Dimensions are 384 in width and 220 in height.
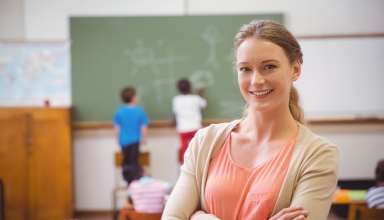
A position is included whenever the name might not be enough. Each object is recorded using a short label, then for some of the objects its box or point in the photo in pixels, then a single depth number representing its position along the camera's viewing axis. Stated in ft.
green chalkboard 16.99
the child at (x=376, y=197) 10.75
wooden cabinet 15.83
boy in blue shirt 15.96
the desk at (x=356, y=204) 9.15
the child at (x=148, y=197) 10.79
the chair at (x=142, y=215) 8.64
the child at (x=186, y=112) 16.30
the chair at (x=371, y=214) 9.11
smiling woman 3.91
